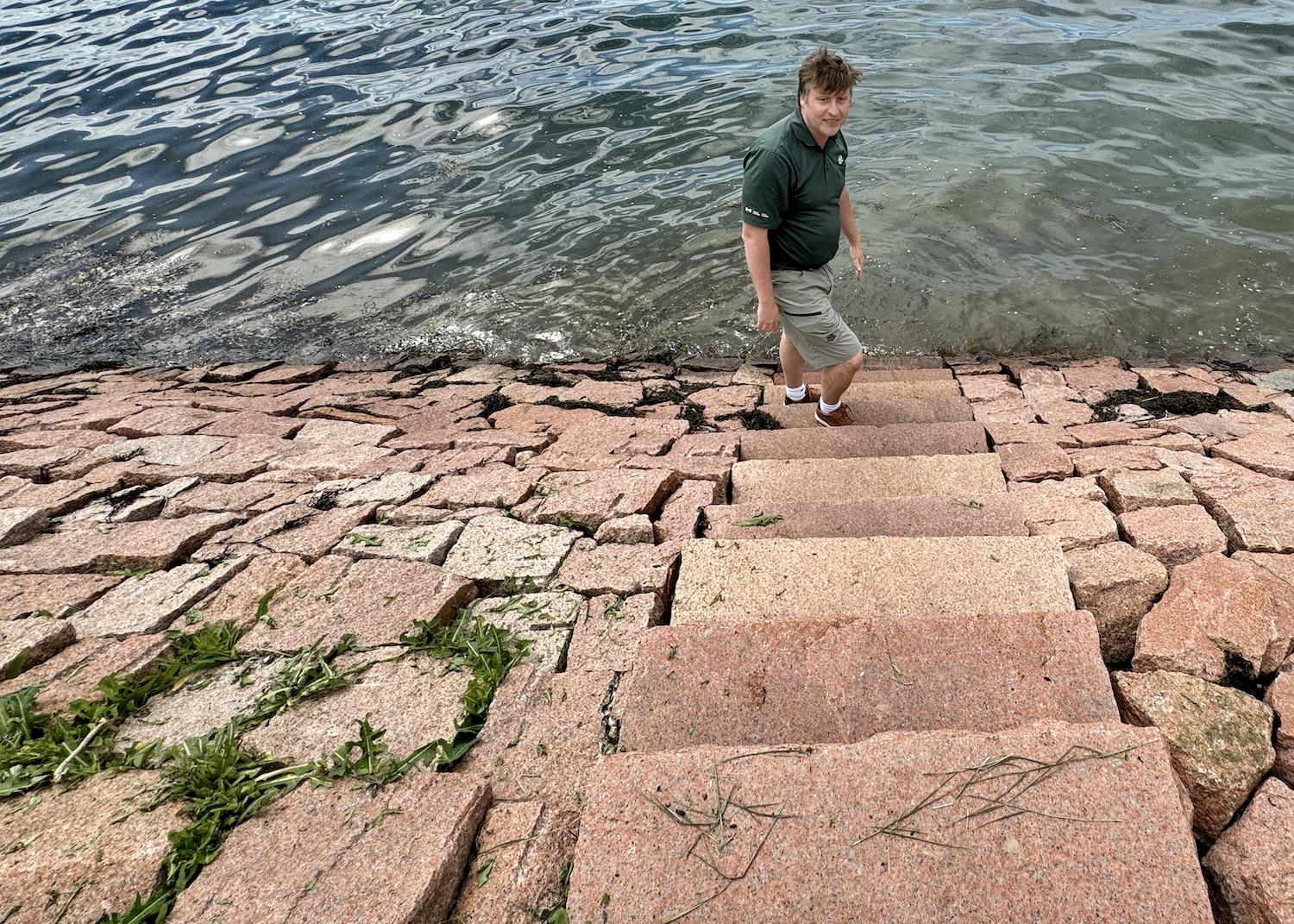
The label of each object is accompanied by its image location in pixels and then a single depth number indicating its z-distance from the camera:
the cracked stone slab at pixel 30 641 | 2.42
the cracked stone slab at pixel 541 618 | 2.35
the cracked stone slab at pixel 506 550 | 2.76
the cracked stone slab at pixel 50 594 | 2.71
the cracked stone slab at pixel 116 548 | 3.01
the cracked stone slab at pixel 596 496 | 3.06
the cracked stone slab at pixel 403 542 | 2.90
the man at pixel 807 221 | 3.67
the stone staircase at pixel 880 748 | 1.37
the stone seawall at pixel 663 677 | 1.46
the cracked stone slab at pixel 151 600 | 2.63
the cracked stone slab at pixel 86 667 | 2.28
